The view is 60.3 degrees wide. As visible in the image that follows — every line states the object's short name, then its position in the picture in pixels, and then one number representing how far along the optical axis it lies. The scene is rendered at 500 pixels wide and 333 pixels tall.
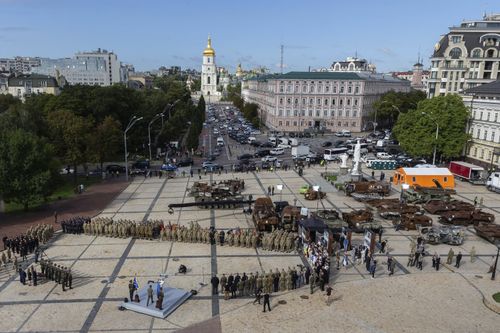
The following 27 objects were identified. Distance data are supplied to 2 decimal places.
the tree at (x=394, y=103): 93.56
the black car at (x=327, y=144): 76.88
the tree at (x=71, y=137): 46.97
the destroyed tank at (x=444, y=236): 28.83
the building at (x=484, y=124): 54.34
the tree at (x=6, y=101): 69.93
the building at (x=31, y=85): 119.75
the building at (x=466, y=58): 81.12
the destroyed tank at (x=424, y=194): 39.22
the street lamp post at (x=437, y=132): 54.64
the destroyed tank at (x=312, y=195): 39.88
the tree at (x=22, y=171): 34.22
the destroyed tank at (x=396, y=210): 33.56
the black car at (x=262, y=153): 67.84
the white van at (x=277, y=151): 68.75
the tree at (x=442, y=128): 57.09
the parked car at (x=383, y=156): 62.69
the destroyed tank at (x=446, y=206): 35.34
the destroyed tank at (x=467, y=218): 33.16
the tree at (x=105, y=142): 48.19
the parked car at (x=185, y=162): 59.59
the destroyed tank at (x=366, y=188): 41.38
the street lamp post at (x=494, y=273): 23.16
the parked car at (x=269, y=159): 60.45
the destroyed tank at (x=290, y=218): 30.52
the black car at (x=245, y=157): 64.75
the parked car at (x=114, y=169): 54.59
